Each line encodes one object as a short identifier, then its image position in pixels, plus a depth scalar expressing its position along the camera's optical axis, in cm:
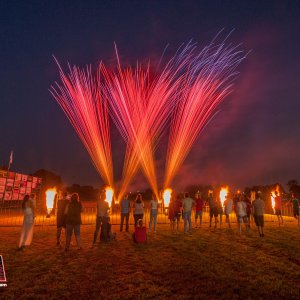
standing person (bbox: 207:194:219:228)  1494
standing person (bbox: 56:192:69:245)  1035
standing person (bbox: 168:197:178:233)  1385
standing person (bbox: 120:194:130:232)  1328
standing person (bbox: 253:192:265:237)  1235
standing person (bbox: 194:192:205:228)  1496
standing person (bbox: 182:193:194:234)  1289
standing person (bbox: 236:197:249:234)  1318
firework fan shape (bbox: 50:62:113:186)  2428
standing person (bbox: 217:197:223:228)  1525
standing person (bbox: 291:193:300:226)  1731
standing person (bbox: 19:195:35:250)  949
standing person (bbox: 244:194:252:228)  1486
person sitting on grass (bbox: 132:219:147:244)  1043
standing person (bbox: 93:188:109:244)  1069
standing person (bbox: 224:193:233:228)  1498
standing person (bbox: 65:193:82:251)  926
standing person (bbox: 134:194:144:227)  1273
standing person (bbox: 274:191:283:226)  1672
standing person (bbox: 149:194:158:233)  1367
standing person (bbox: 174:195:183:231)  1400
